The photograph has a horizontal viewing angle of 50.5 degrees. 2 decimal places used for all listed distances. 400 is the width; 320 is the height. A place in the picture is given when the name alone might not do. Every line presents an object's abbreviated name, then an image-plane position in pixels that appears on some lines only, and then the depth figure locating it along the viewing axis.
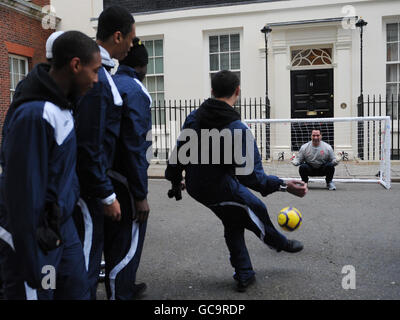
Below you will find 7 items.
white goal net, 11.73
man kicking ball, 3.52
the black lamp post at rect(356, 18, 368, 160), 12.31
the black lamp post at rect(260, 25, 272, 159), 12.88
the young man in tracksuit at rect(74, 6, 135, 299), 2.60
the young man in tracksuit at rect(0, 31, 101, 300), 1.90
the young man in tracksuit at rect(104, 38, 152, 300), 2.99
